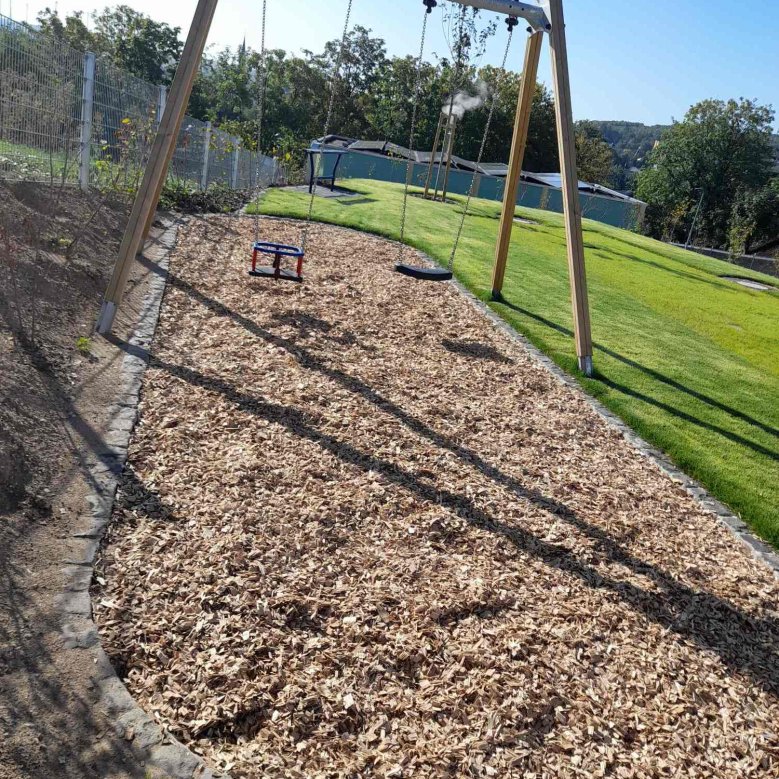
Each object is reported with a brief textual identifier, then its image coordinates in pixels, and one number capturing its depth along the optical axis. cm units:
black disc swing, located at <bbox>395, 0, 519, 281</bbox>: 621
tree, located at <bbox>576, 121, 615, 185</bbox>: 5353
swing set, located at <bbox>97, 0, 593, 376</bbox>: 520
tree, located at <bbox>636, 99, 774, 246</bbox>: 5366
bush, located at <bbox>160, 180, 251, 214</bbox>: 1167
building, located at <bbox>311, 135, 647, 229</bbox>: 3319
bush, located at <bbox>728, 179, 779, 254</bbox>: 4532
